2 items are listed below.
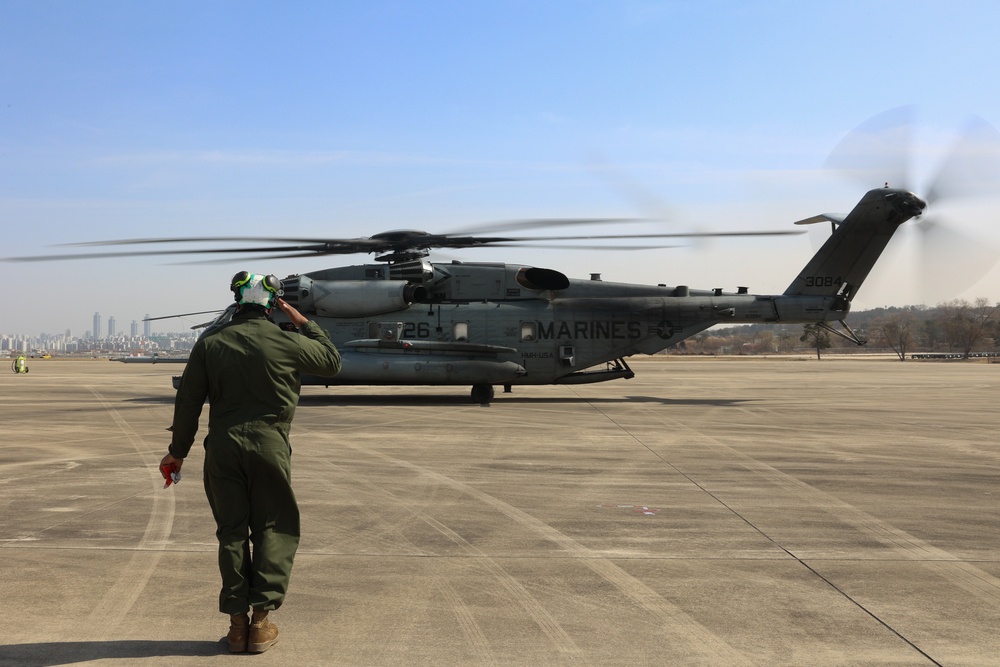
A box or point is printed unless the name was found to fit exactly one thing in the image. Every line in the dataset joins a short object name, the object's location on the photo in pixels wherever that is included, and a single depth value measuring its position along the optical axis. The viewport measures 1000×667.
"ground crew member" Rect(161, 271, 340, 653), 4.09
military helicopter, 20.84
